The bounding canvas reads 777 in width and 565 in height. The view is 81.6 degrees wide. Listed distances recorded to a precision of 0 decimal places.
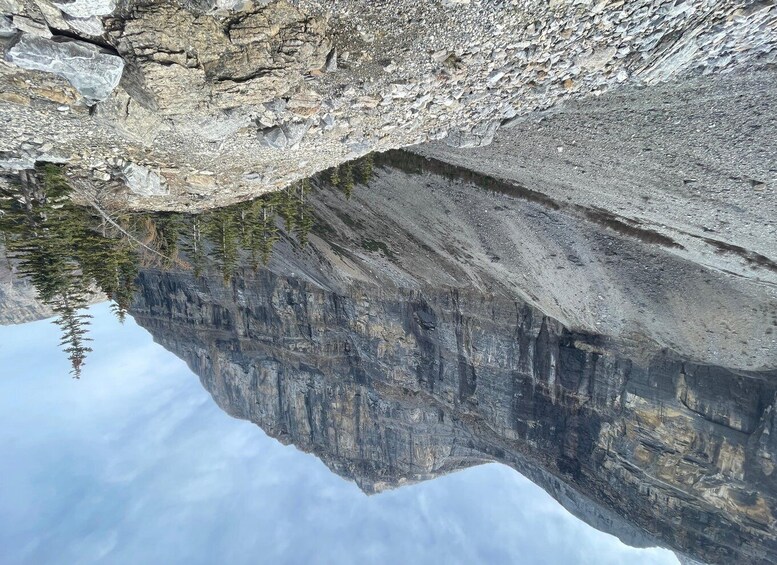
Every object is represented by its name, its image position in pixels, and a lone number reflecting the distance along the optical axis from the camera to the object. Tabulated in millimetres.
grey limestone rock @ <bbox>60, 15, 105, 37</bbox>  5480
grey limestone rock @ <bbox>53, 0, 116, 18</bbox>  5141
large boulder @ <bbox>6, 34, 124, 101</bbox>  5480
